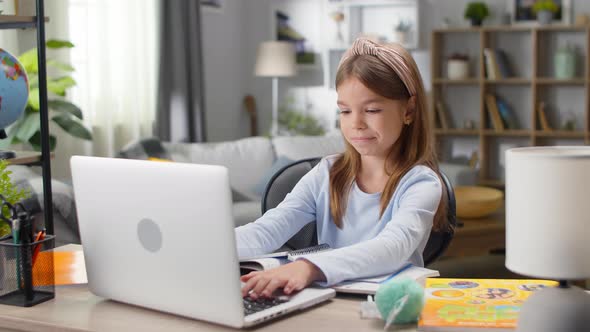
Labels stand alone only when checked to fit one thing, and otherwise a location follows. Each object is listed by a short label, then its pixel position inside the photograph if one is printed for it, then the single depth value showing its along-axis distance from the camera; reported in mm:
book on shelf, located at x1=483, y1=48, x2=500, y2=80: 5863
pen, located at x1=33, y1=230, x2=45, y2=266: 1420
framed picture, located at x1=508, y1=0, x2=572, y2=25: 5773
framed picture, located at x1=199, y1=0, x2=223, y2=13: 5973
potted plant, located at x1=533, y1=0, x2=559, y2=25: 5625
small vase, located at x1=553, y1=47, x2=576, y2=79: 5641
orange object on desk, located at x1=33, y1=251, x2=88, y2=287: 1429
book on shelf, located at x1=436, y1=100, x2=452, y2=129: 6055
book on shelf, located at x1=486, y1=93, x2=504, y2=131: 5922
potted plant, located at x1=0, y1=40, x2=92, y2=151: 3828
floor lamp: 5941
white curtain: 4691
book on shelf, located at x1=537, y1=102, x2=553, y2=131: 5770
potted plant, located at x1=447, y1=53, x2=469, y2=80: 5945
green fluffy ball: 1212
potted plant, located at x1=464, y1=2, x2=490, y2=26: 5793
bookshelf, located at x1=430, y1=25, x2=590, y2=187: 5785
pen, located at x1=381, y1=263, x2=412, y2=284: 1436
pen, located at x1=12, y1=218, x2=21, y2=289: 1392
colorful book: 1196
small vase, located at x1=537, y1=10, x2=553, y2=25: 5641
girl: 1586
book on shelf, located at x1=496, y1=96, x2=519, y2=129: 5926
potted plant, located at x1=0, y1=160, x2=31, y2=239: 1522
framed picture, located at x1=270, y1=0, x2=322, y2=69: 6461
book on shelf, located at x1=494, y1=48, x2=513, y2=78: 5879
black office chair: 1756
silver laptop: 1192
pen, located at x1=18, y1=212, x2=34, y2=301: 1396
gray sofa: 4621
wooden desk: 1235
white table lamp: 1020
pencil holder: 1397
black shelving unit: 2033
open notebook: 1387
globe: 1987
